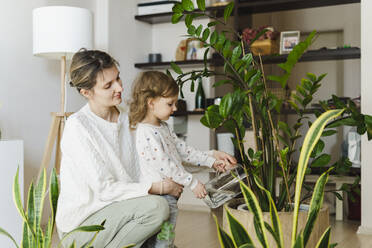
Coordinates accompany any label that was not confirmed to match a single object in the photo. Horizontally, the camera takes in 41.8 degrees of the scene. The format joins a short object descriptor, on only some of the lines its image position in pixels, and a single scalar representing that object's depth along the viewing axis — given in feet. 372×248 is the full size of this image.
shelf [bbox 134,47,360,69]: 12.46
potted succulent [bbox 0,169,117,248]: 4.85
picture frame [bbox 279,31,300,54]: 13.25
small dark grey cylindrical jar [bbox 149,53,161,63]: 15.11
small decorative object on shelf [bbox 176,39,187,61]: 14.74
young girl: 7.35
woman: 6.49
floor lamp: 10.48
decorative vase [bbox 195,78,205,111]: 14.58
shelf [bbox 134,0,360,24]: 13.20
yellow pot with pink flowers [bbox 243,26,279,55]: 13.37
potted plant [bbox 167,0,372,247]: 5.58
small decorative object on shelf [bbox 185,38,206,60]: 14.48
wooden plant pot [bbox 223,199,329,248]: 5.20
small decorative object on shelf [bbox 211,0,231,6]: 13.84
